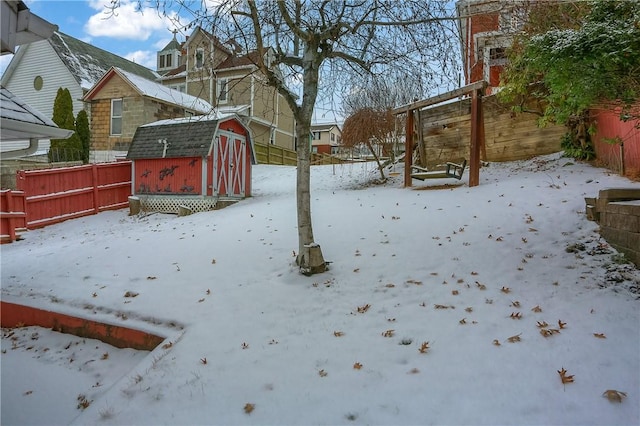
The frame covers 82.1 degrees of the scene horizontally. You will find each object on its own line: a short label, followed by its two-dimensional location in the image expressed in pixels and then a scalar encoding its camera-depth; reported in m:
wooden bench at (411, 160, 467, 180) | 8.09
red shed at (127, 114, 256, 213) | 10.72
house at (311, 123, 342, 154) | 42.47
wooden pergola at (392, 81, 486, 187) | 8.11
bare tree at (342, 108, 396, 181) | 11.20
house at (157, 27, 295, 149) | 20.53
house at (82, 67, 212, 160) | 16.52
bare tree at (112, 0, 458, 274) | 4.57
